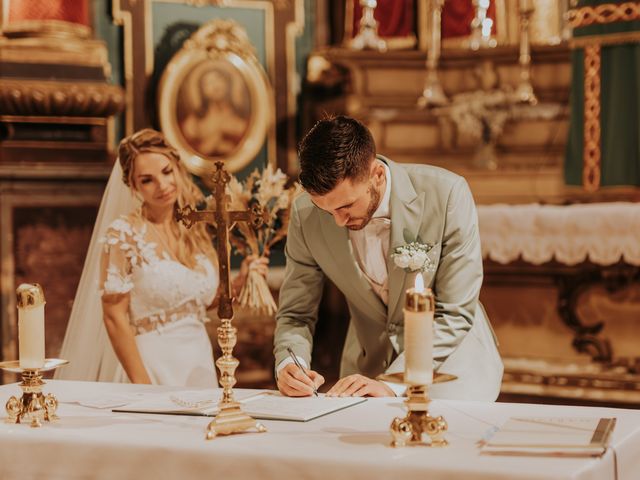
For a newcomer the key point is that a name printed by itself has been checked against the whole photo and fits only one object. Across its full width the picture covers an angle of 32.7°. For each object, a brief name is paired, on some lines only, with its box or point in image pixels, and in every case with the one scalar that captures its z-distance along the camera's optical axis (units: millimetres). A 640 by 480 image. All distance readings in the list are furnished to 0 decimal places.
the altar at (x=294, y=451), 2225
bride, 4047
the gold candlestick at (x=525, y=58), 7465
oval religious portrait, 7840
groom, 3389
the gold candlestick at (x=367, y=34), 7812
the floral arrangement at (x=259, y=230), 4043
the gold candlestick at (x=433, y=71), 7723
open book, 2771
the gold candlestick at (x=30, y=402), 2768
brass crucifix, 2541
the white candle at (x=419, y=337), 2320
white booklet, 2260
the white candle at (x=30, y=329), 2732
